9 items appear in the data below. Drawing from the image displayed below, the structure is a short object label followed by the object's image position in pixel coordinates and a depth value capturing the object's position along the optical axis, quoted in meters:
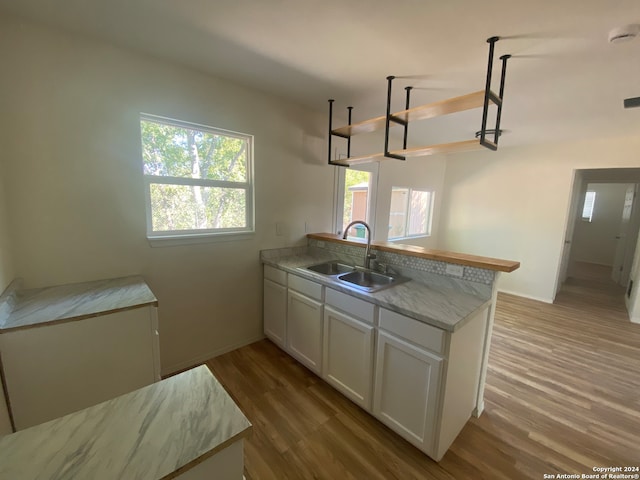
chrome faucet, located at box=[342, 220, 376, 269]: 2.34
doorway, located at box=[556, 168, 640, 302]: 4.74
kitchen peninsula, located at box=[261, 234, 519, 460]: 1.54
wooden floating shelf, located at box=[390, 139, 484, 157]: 1.84
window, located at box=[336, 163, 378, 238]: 3.43
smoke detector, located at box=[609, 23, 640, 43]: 1.43
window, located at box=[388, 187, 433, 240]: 4.69
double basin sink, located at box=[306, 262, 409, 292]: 2.19
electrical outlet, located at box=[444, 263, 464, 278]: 1.90
